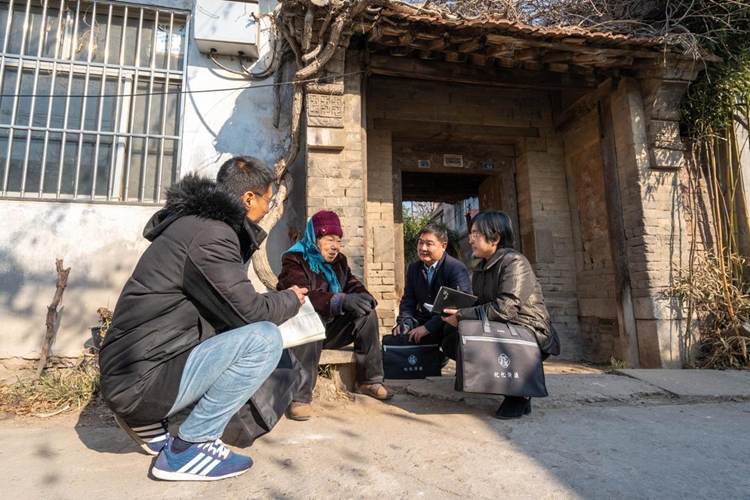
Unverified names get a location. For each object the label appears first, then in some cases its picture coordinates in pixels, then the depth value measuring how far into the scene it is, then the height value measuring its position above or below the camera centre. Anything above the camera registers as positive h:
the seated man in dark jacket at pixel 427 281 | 3.40 +0.19
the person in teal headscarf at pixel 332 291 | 2.97 +0.11
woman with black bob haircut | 2.74 +0.08
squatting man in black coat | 1.76 -0.14
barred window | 4.80 +2.44
